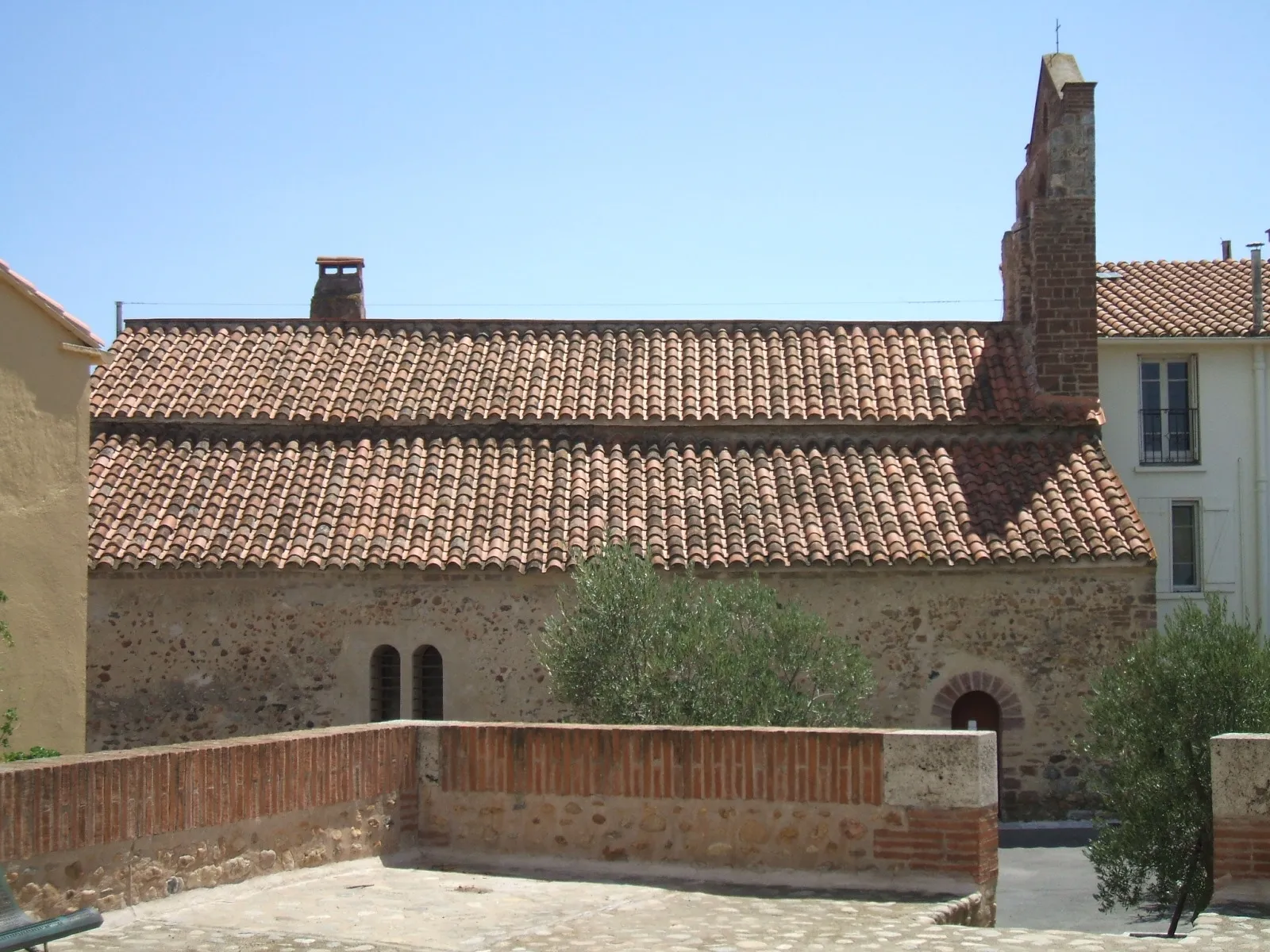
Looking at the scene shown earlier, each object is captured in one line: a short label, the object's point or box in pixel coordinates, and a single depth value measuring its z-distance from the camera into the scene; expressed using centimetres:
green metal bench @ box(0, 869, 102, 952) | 605
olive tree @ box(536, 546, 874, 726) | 1280
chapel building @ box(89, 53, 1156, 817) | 1883
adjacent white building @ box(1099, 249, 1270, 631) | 2512
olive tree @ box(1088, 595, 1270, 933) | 1134
